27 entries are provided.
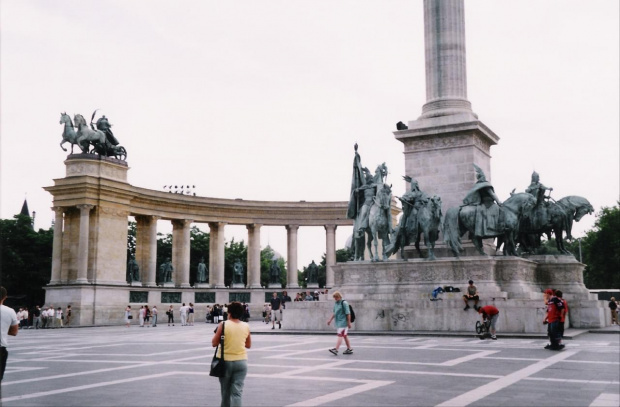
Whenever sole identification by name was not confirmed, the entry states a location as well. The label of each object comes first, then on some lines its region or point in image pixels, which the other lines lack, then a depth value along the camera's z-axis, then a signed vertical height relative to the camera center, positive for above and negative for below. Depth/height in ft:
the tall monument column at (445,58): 119.34 +40.54
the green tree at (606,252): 296.51 +13.50
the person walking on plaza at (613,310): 123.85 -5.47
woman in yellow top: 28.81 -3.50
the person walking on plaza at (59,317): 173.27 -8.66
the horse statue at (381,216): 108.99 +10.92
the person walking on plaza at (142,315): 173.44 -8.23
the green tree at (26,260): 230.07 +8.41
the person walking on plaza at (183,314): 173.37 -8.17
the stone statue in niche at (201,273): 228.43 +3.55
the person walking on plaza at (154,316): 171.42 -8.42
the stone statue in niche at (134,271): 207.21 +3.95
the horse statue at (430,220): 103.76 +9.70
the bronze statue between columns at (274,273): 251.19 +3.75
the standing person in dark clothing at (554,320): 66.13 -3.92
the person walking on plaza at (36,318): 176.10 -9.15
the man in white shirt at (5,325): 33.08 -2.08
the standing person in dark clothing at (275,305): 132.53 -4.70
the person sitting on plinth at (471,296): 90.17 -1.93
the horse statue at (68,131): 197.26 +45.72
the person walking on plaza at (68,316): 177.99 -8.64
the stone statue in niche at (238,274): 236.63 +3.25
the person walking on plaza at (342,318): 65.67 -3.66
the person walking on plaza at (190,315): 184.48 -8.90
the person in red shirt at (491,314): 81.66 -3.99
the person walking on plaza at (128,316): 170.58 -8.31
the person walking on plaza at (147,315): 174.81 -8.46
